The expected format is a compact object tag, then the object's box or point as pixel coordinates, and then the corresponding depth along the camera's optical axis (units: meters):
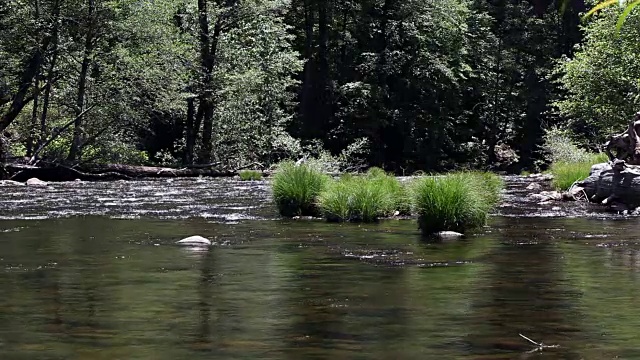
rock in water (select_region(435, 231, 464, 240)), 13.32
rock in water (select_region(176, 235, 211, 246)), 12.51
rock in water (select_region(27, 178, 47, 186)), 28.88
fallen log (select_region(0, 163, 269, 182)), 31.02
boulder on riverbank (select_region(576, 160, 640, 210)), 19.31
